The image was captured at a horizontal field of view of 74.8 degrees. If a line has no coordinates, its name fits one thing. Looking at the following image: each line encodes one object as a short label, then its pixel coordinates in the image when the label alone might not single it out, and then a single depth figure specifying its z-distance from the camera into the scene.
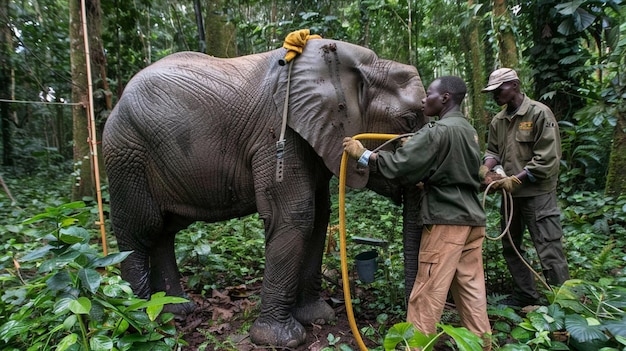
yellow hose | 2.92
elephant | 3.16
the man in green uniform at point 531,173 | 3.39
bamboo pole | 3.38
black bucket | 3.40
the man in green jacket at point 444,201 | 2.68
